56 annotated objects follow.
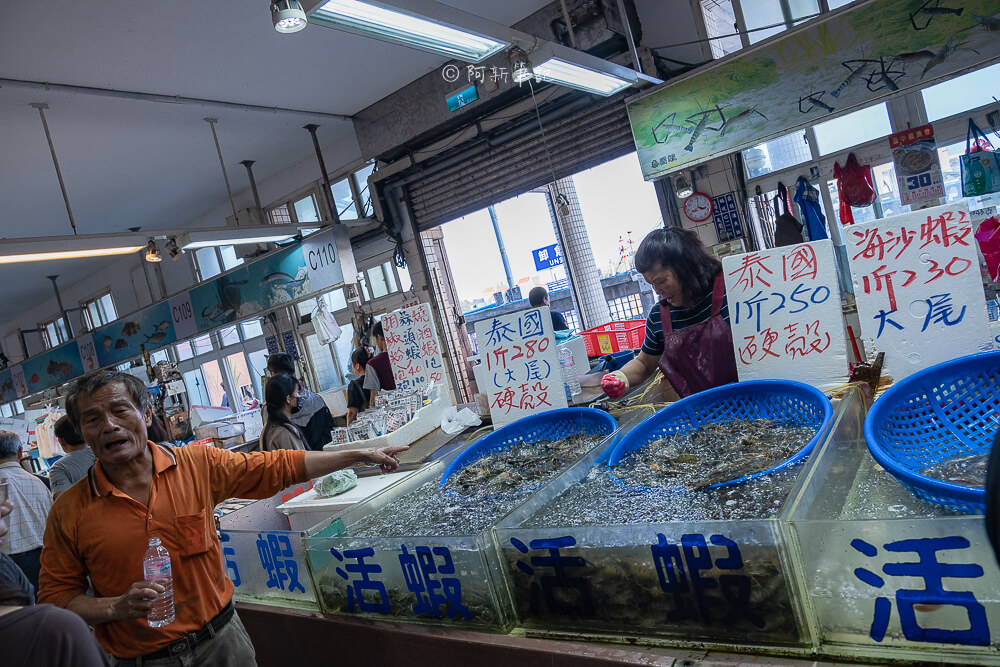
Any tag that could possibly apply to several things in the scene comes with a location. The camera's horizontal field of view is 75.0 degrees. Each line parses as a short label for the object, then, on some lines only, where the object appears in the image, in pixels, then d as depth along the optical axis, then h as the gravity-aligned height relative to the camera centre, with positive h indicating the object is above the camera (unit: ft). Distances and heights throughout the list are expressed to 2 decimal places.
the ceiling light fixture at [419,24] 9.19 +4.66
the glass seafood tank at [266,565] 6.98 -2.18
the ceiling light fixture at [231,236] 19.85 +4.46
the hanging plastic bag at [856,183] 17.38 +0.86
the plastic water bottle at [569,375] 10.36 -1.36
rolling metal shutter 20.33 +4.64
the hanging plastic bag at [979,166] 15.33 +0.43
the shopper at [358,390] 19.31 -1.30
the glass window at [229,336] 36.58 +2.34
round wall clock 19.25 +1.45
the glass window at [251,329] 34.81 +2.27
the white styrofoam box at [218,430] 30.01 -2.16
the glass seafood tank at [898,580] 3.45 -2.04
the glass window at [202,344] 38.60 +2.39
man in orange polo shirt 6.22 -1.25
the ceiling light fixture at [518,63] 12.78 +4.58
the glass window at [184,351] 40.63 +2.42
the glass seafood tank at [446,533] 5.35 -1.82
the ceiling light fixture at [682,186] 19.44 +2.17
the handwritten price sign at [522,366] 8.64 -0.83
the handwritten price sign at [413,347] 15.64 -0.37
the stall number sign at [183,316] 32.32 +3.65
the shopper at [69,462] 13.98 -0.90
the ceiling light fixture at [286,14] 9.02 +4.71
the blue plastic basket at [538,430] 7.95 -1.64
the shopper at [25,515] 13.71 -1.76
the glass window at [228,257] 34.30 +6.21
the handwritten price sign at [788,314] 6.65 -0.82
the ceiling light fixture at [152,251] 19.72 +4.35
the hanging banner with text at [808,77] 14.47 +3.59
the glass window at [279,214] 30.58 +6.91
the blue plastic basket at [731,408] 6.40 -1.63
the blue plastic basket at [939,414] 5.03 -1.70
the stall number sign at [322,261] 25.20 +3.57
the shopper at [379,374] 19.21 -0.98
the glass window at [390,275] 27.81 +2.56
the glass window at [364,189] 27.25 +6.28
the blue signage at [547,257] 53.88 +3.19
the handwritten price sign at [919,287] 5.83 -0.78
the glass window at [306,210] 29.30 +6.56
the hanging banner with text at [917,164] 16.34 +0.89
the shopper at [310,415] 15.88 -1.36
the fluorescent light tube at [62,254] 16.31 +4.33
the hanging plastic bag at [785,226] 18.31 +0.20
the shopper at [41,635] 4.00 -1.27
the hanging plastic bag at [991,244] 14.90 -1.37
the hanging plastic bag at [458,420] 10.56 -1.63
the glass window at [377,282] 28.27 +2.49
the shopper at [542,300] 21.50 -0.04
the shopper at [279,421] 13.21 -1.10
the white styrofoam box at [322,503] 8.30 -1.87
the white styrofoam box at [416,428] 10.76 -1.60
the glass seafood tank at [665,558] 4.06 -1.90
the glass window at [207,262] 35.01 +6.37
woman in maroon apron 8.25 -0.72
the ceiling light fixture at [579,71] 13.00 +4.72
